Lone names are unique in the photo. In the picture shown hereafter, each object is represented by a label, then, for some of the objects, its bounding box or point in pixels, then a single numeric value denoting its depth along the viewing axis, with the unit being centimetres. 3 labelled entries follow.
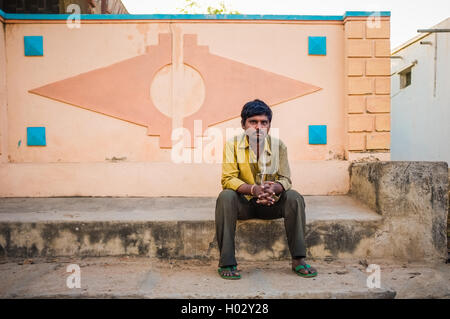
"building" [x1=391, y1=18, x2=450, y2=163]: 993
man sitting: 256
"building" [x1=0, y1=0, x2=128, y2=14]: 508
